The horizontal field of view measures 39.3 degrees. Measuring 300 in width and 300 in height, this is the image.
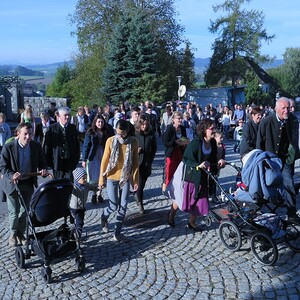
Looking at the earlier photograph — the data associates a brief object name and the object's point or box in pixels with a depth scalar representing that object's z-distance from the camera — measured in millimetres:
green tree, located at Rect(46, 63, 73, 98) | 57906
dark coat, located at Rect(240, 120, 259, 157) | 7605
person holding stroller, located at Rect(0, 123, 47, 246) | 5586
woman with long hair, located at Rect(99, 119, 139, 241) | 6031
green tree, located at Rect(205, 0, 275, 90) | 44344
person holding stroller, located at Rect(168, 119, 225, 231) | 6215
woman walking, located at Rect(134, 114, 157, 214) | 7527
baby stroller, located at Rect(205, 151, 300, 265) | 5109
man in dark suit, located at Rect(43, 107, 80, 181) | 6676
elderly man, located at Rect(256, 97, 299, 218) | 6285
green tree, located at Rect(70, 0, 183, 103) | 37156
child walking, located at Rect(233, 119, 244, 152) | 15214
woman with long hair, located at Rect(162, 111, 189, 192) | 7883
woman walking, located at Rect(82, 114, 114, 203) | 7727
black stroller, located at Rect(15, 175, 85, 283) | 4879
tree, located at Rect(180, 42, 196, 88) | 39438
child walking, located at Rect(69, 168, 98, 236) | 5801
